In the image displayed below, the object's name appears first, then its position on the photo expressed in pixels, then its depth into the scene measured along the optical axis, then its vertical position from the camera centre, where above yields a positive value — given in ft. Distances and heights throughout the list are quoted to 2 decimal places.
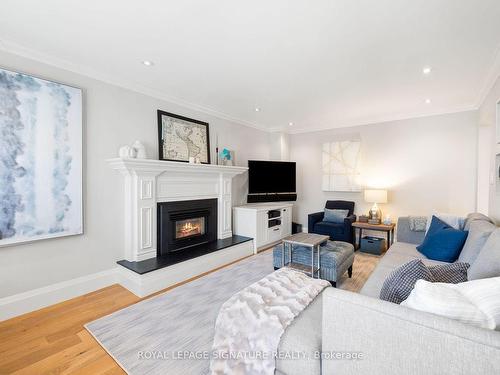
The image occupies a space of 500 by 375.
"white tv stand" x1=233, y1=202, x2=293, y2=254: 13.69 -2.35
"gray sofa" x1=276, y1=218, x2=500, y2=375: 2.52 -1.89
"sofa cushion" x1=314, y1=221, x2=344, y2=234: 13.77 -2.58
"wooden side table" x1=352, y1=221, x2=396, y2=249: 13.04 -2.40
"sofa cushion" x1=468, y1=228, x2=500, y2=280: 4.36 -1.48
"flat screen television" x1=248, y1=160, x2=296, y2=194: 15.49 +0.46
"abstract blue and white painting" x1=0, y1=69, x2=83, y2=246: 7.07 +0.77
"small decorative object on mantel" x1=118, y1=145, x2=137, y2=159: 9.29 +1.20
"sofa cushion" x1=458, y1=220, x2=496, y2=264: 5.85 -1.42
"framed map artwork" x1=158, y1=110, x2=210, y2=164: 11.14 +2.25
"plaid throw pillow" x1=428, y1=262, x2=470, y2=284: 4.62 -1.75
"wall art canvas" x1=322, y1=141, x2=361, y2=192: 15.81 +1.23
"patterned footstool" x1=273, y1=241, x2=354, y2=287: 8.77 -2.88
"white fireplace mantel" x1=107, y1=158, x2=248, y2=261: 9.57 -0.34
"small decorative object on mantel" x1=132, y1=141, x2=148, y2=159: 9.70 +1.34
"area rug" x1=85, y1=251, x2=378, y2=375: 5.42 -4.01
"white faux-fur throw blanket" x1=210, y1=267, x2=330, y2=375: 4.06 -2.60
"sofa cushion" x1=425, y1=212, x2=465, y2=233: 9.07 -1.38
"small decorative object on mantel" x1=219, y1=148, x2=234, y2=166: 13.73 +1.54
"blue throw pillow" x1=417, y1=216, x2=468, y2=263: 7.49 -1.93
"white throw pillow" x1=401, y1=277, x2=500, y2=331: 2.88 -1.50
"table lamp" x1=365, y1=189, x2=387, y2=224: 13.84 -0.92
